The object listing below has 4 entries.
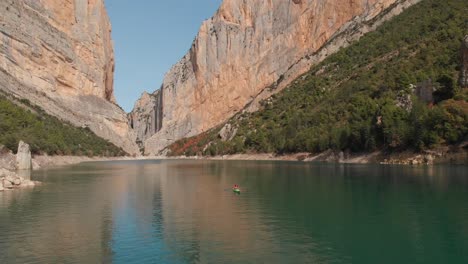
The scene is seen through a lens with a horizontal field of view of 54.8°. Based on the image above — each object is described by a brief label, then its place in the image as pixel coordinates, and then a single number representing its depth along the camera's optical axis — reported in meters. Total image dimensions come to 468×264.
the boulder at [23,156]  59.34
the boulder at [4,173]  39.17
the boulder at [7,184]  36.60
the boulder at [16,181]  37.56
